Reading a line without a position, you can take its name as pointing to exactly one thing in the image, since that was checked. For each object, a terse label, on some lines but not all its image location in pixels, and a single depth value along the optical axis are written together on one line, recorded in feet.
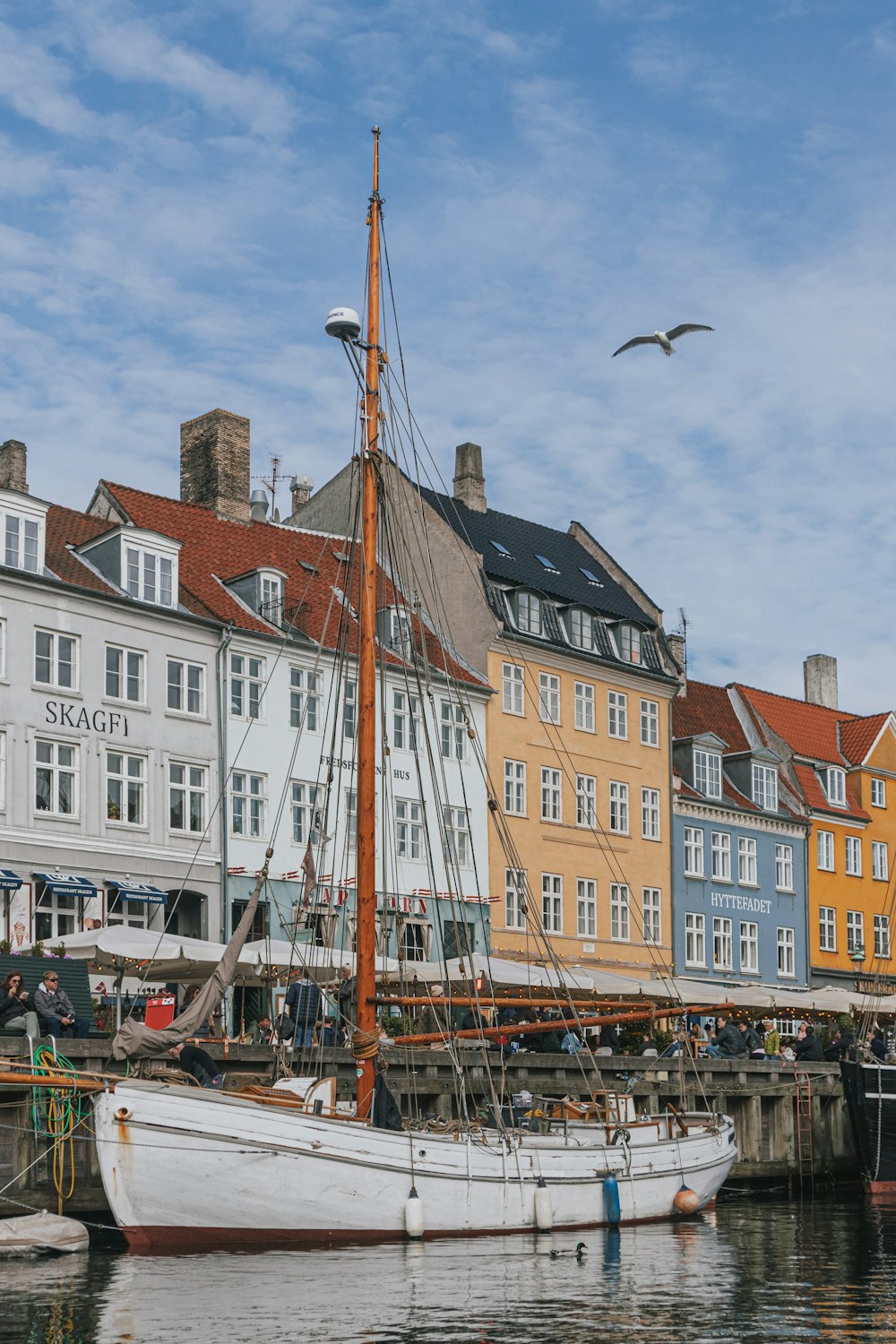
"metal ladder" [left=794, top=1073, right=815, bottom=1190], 127.75
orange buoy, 95.04
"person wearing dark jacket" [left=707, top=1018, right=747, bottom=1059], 130.82
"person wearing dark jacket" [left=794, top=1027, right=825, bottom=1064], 136.15
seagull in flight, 106.01
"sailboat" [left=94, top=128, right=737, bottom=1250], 73.51
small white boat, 73.97
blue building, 198.29
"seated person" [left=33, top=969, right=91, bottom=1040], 85.56
